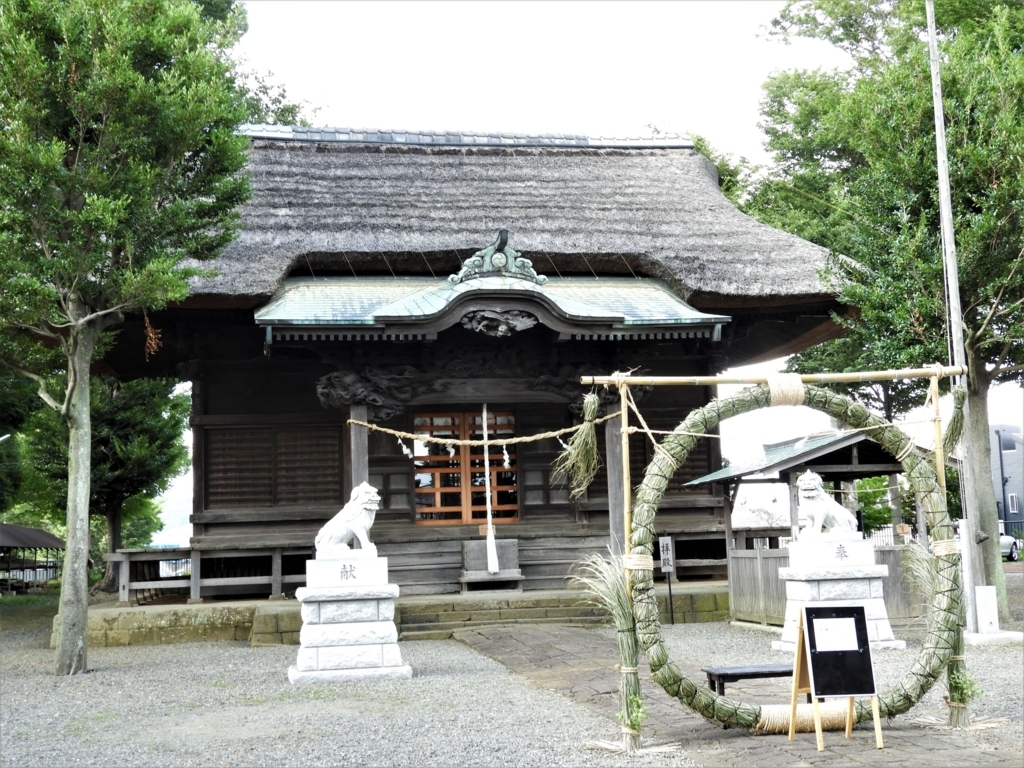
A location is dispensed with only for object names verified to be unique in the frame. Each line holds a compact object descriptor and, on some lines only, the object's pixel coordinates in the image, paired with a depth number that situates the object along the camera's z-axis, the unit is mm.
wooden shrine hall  13180
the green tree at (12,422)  17078
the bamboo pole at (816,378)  6625
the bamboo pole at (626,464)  6492
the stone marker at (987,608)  10594
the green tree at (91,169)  9797
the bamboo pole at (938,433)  6902
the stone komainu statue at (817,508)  10273
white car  26694
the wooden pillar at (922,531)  11883
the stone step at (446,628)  12258
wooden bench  6836
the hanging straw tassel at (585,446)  6750
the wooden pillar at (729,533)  12945
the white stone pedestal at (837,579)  9938
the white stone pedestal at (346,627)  9242
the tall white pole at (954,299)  10586
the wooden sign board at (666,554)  12938
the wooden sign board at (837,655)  5992
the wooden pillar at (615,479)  13148
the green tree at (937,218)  11875
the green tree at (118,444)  20562
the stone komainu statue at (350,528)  9523
